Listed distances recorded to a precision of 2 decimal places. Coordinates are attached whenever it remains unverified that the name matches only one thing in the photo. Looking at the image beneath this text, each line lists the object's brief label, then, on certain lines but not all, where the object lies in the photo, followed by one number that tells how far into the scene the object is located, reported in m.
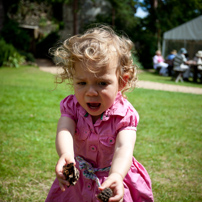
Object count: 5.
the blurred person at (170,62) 15.93
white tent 16.48
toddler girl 1.51
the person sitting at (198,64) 13.46
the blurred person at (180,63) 13.38
